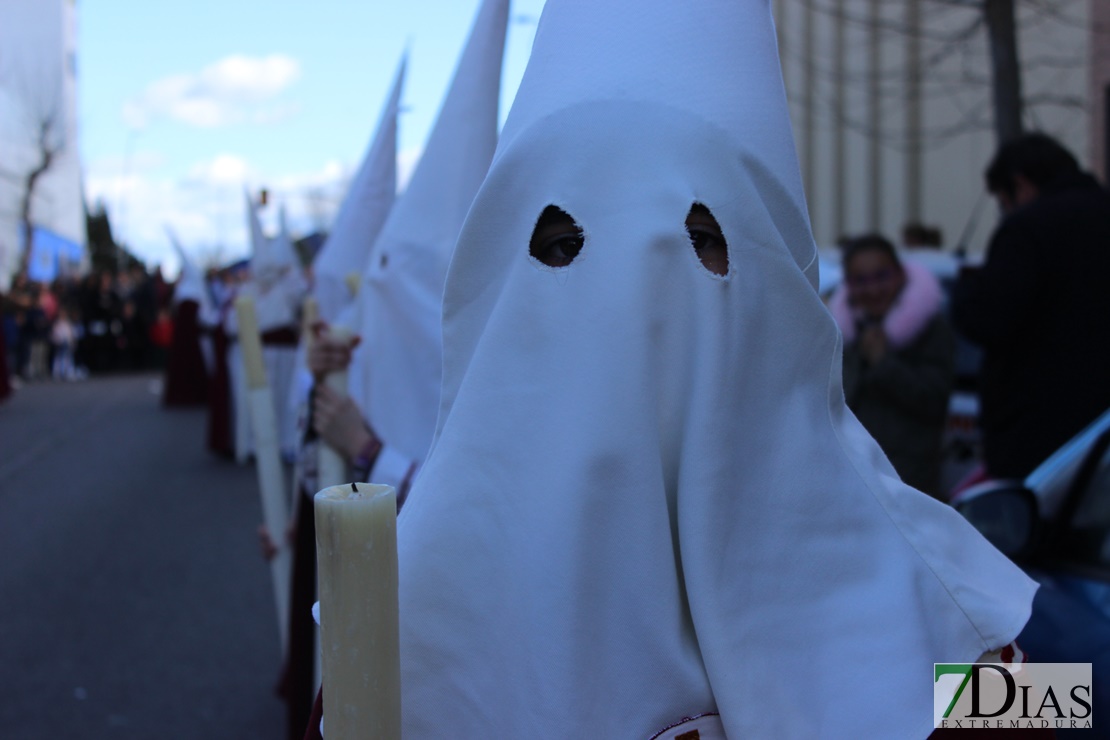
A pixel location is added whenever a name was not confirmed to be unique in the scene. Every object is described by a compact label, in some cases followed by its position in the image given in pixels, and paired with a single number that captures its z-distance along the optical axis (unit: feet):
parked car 7.48
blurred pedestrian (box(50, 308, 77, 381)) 76.18
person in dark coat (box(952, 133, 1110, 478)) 12.48
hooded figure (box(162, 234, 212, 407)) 50.03
